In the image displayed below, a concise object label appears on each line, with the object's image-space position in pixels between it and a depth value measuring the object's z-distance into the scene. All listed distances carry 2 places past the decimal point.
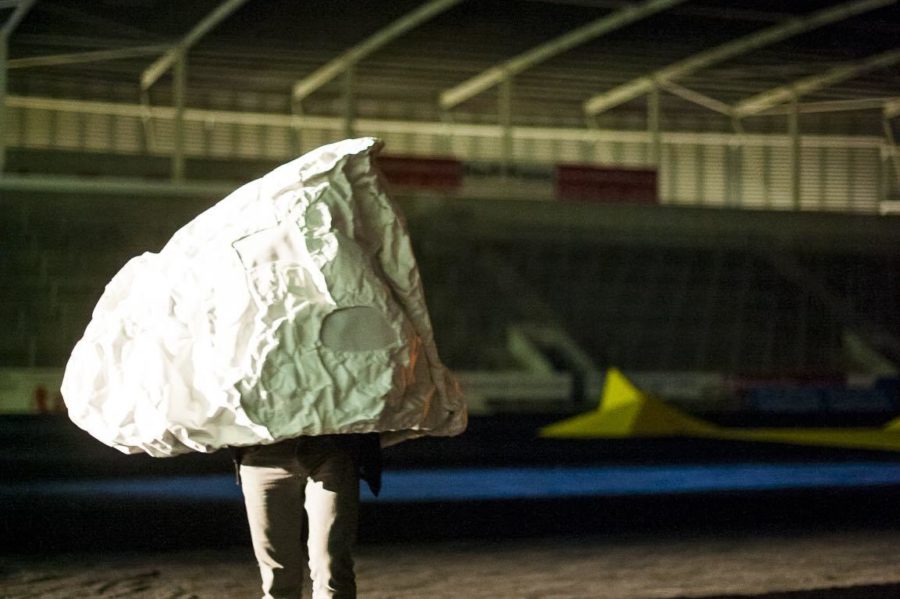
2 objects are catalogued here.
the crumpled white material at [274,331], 7.90
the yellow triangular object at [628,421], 41.72
